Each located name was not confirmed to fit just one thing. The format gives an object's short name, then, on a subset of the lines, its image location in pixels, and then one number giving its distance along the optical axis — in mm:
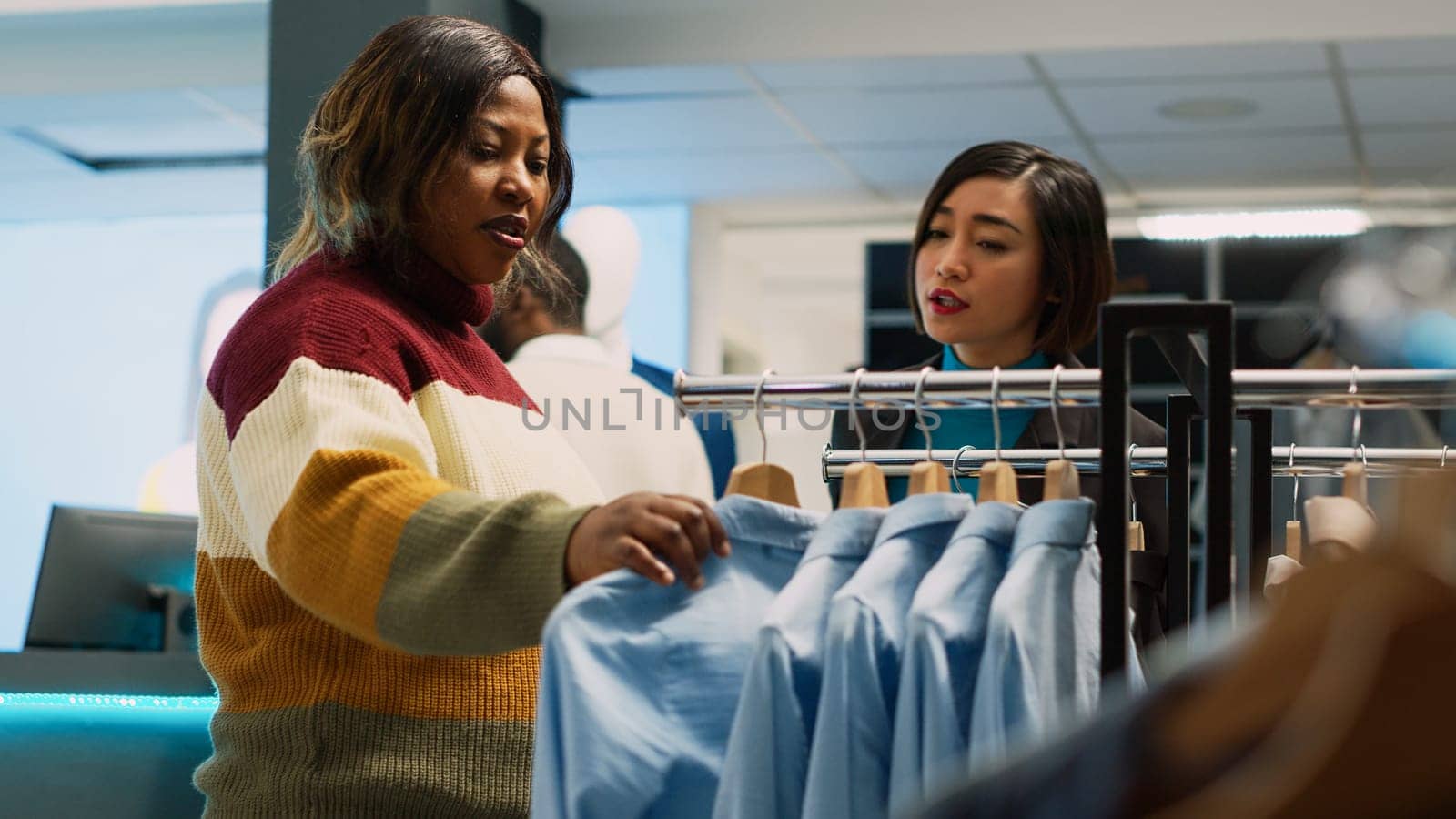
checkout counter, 2275
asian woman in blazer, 2096
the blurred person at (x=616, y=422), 2848
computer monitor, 3039
